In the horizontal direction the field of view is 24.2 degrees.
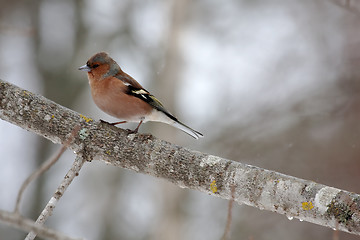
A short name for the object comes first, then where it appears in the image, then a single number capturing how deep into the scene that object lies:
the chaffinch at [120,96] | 8.63
